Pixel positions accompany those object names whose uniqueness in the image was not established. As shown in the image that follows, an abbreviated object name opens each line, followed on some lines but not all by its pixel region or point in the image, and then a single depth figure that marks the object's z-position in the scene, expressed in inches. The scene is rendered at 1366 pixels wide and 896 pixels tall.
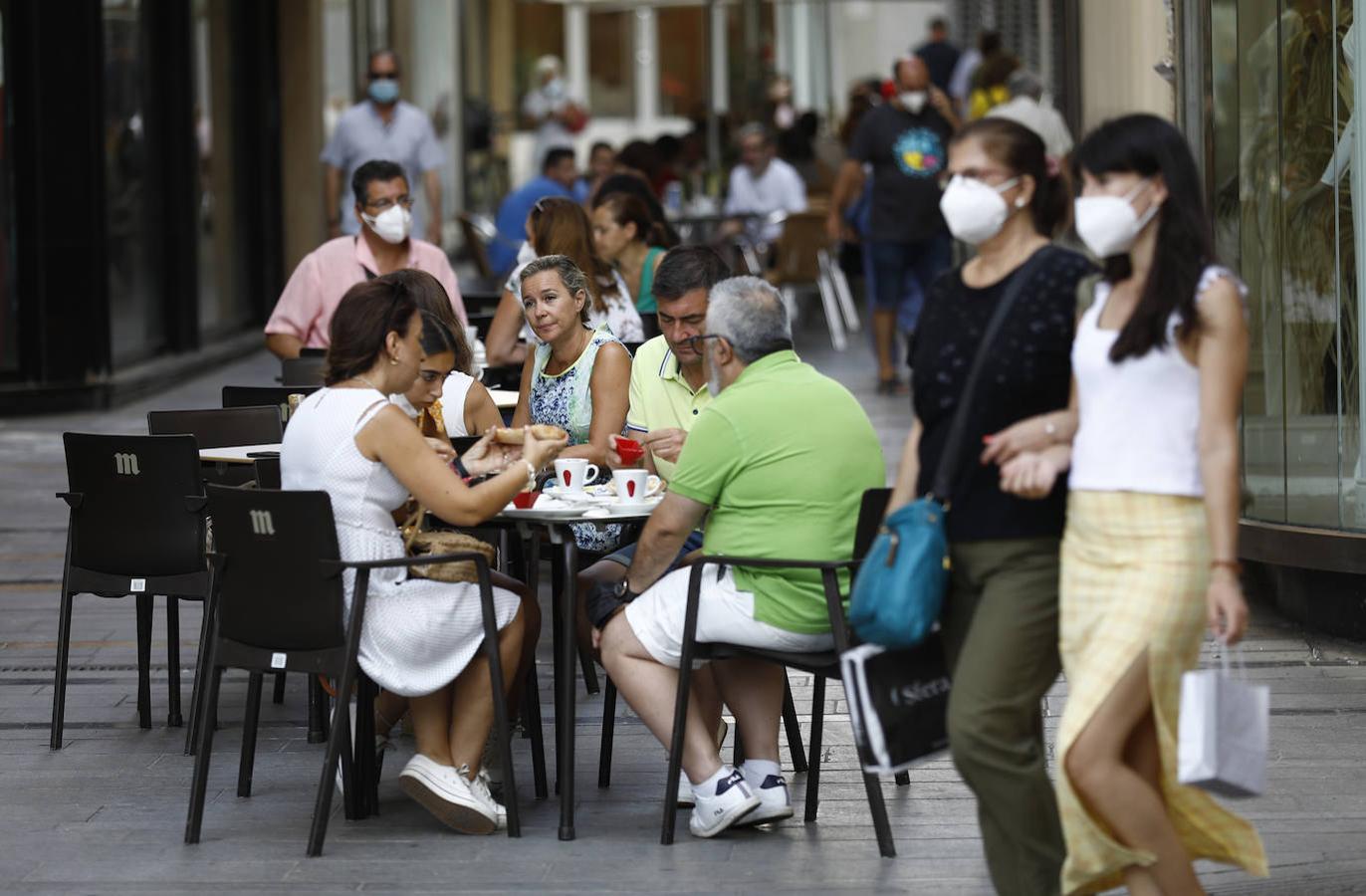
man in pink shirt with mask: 613.9
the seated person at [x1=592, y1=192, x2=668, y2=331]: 677.3
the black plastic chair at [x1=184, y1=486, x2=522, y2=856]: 367.2
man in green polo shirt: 370.3
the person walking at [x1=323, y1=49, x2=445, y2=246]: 1037.0
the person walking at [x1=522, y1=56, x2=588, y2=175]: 1528.1
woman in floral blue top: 471.2
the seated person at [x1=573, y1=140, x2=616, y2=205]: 1110.1
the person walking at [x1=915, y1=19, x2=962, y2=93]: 1829.5
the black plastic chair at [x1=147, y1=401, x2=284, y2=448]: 500.7
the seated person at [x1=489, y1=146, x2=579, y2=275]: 989.9
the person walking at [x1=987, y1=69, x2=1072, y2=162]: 1021.8
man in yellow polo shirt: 430.9
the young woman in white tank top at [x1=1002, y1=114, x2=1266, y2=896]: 283.6
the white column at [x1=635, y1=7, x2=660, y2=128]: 2974.9
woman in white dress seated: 373.1
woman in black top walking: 300.8
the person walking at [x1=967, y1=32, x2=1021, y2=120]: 1170.0
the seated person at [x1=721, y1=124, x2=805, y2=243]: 1291.8
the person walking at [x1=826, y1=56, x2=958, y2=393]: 998.4
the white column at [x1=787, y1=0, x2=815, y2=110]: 2679.6
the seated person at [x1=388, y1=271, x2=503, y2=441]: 394.3
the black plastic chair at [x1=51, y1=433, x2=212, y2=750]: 442.3
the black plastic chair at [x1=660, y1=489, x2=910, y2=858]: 365.4
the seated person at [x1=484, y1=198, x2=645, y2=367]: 604.1
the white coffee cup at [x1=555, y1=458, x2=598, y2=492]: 412.8
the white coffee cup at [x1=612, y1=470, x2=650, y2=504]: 405.7
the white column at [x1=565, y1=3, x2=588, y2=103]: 2920.8
